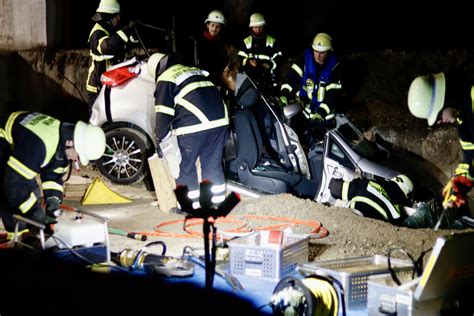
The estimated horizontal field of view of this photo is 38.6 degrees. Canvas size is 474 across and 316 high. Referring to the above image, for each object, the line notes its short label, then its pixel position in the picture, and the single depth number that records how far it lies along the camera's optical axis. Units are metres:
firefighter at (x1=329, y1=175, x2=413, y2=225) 8.01
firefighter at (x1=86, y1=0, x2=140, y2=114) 10.18
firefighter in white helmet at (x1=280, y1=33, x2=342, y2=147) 9.86
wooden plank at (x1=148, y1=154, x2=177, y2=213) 8.59
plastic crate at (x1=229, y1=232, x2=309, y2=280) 5.81
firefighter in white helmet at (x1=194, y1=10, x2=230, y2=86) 10.66
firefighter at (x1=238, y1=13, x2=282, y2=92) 11.40
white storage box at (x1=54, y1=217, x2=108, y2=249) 5.86
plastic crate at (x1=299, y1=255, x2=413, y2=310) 5.21
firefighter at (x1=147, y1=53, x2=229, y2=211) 8.09
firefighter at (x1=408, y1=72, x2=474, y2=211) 5.78
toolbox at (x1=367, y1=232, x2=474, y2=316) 4.53
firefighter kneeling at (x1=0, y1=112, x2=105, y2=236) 6.41
